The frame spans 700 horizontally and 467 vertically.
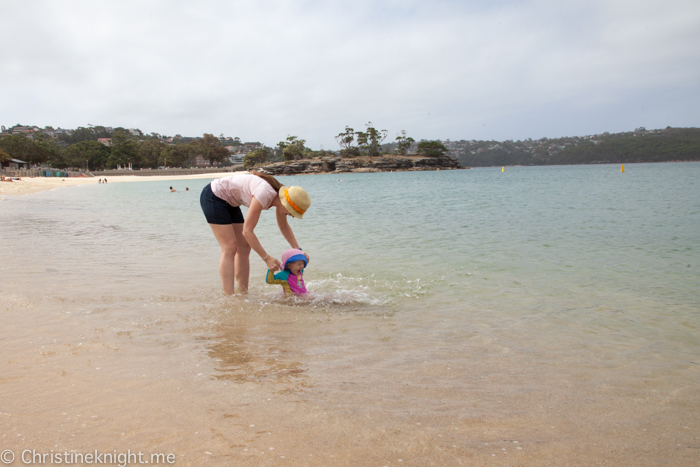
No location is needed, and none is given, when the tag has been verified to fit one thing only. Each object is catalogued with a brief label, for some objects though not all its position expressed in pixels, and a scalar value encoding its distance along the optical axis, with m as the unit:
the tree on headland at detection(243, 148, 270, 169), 136.12
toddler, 4.32
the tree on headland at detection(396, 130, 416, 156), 147.12
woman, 3.80
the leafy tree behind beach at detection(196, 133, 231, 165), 122.71
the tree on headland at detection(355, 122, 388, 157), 143.12
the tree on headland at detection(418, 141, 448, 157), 143.12
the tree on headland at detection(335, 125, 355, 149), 145.88
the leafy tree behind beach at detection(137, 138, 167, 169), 106.12
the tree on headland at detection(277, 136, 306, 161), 133.25
